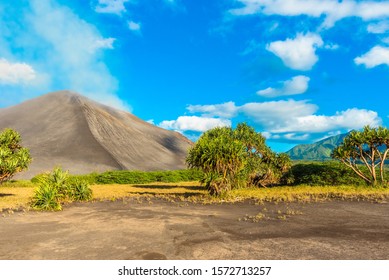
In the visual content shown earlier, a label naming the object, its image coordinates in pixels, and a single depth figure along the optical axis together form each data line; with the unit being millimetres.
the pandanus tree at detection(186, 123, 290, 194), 32031
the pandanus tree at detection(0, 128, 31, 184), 30842
